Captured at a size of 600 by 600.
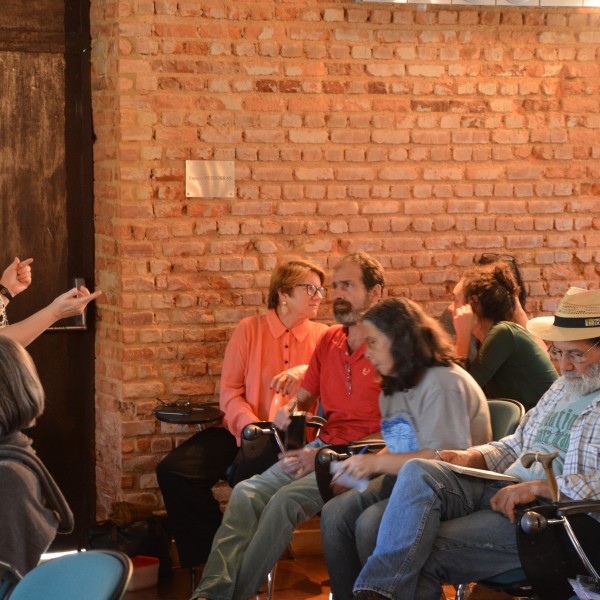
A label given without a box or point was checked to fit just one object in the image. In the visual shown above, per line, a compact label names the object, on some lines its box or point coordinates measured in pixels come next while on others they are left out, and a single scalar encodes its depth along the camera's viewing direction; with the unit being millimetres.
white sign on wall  5312
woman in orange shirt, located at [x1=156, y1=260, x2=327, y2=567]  4996
